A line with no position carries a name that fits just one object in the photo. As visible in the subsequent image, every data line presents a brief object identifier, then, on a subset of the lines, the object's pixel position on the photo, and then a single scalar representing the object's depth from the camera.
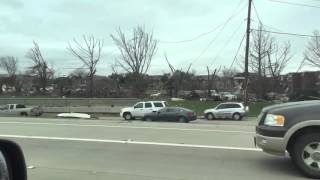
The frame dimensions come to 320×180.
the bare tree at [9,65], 118.75
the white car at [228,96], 91.03
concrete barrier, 56.88
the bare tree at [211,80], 103.19
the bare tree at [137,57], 79.06
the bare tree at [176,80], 101.44
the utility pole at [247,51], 48.44
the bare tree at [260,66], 78.14
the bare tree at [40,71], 107.06
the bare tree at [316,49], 67.75
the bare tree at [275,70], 84.31
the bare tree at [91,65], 86.69
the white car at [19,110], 51.74
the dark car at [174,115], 39.97
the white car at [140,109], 47.78
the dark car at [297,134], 8.63
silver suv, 47.88
